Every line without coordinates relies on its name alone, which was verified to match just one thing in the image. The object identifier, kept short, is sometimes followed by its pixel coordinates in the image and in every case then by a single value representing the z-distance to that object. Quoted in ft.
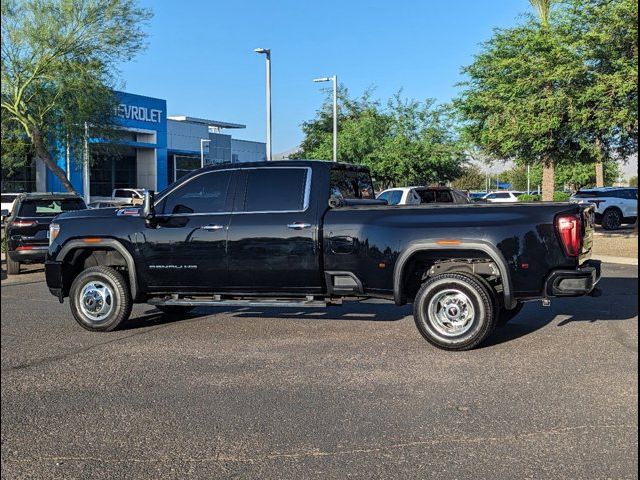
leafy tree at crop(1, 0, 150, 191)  65.26
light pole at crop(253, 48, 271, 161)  90.07
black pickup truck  21.80
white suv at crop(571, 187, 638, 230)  86.99
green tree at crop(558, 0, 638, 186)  52.26
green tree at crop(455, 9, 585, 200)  57.93
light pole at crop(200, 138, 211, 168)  191.64
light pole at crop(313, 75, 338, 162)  104.94
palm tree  69.92
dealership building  138.51
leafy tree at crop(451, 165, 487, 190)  298.27
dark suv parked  45.09
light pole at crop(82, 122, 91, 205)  73.12
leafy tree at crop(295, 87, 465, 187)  108.68
